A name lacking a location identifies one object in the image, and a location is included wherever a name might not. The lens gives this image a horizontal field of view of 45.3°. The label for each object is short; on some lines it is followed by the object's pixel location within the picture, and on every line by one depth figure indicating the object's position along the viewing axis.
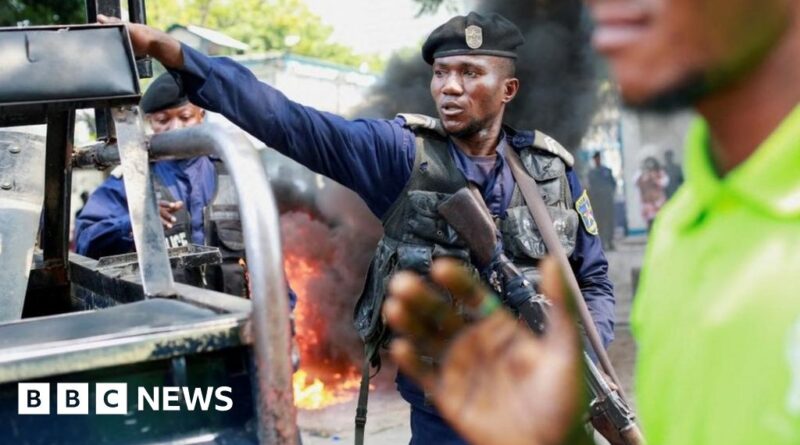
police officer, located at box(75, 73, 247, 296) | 4.02
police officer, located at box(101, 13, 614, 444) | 2.96
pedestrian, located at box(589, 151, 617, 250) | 11.84
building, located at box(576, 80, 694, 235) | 12.00
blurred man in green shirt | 0.89
